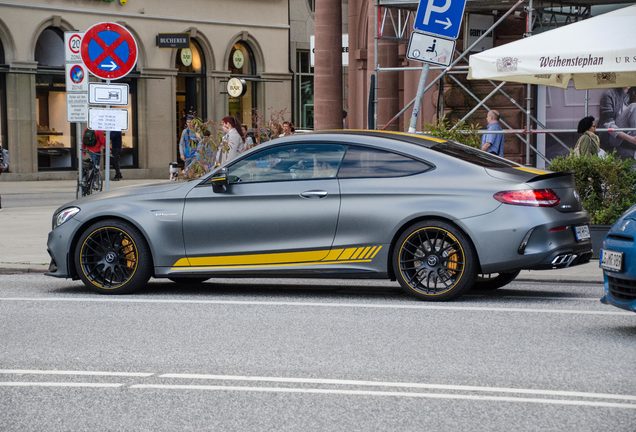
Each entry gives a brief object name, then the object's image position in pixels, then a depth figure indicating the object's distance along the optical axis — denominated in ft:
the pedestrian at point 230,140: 64.13
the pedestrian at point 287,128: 76.92
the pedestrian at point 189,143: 74.70
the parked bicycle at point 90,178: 89.92
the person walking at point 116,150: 126.82
